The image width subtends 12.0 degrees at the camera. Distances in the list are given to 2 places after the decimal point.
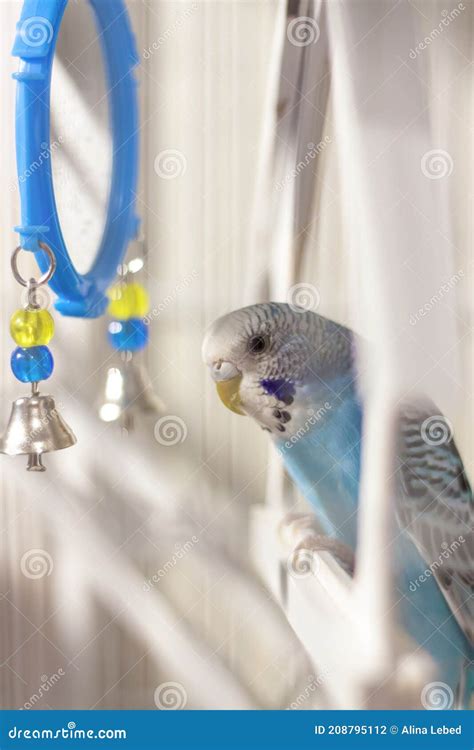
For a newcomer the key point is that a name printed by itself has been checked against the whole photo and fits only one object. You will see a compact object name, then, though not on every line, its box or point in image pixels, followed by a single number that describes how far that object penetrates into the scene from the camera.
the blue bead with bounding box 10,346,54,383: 0.52
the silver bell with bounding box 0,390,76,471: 0.52
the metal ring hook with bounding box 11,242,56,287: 0.52
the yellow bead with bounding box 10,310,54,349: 0.52
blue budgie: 0.55
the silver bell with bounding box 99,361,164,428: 0.58
